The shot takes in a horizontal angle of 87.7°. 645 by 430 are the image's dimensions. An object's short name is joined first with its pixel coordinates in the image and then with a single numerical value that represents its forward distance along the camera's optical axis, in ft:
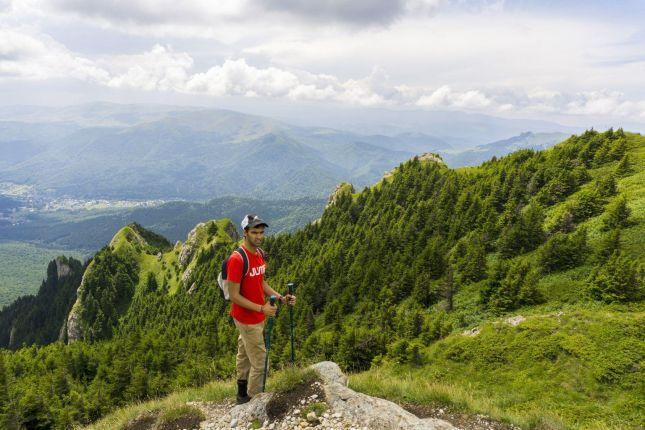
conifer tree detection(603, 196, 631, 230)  89.51
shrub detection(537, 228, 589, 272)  87.30
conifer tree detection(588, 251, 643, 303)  67.67
